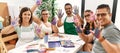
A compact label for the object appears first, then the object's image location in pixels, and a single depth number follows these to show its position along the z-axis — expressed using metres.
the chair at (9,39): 2.36
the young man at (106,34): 0.87
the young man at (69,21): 2.09
